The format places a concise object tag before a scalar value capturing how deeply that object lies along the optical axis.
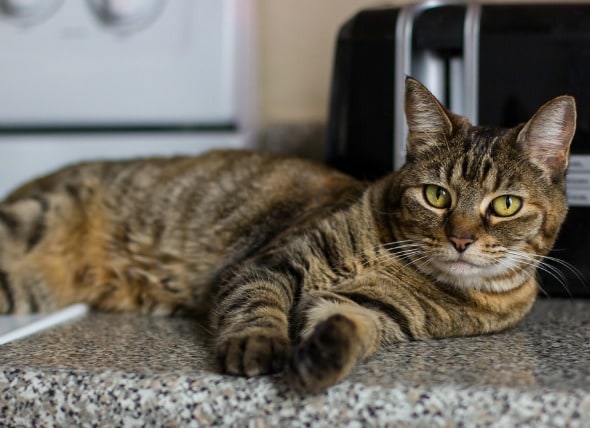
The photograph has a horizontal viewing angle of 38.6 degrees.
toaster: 0.55
